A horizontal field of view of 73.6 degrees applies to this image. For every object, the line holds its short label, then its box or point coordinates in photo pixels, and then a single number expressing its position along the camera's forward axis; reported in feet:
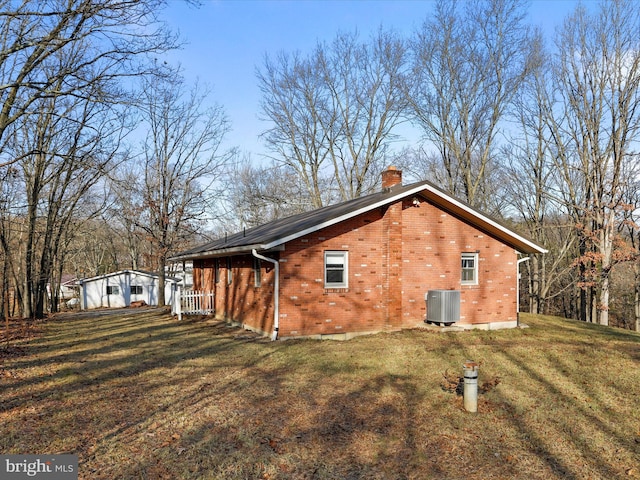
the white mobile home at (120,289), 118.62
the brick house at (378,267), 39.52
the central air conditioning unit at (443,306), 43.19
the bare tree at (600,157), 71.51
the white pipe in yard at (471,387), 21.57
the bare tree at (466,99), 83.87
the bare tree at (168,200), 99.50
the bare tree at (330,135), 101.30
